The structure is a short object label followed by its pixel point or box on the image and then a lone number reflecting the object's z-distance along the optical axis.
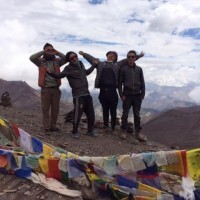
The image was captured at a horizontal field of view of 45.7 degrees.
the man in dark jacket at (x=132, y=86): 6.49
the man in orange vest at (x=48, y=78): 6.17
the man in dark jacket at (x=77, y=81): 6.10
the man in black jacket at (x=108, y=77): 6.44
